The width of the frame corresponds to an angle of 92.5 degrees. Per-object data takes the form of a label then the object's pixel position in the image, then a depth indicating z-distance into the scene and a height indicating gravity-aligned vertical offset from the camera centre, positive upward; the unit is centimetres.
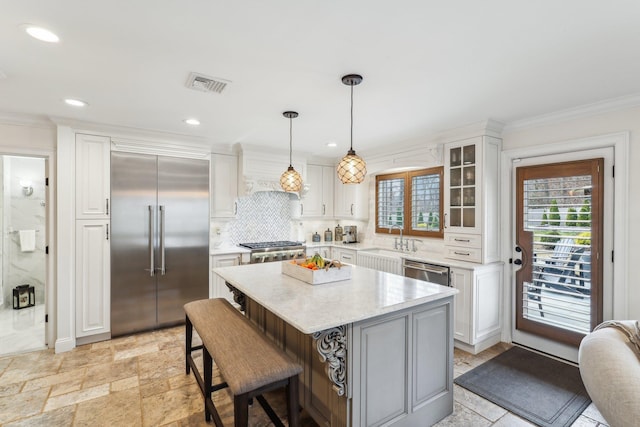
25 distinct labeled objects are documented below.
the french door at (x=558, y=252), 288 -38
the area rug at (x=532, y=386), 230 -148
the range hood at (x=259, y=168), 455 +68
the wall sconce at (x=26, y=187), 468 +38
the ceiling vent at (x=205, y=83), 226 +100
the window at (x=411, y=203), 421 +16
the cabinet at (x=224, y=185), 446 +41
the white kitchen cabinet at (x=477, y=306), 326 -101
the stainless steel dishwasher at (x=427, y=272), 350 -70
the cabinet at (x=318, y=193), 539 +36
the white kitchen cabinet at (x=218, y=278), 418 -87
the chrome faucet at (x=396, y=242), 457 -43
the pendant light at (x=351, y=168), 233 +35
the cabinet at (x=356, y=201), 527 +21
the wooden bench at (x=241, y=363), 159 -84
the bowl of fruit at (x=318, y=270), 240 -47
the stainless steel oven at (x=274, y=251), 435 -56
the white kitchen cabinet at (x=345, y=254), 475 -67
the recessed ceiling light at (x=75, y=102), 272 +99
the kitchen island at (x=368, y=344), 176 -85
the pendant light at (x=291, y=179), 304 +34
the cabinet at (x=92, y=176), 340 +41
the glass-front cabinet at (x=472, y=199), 336 +17
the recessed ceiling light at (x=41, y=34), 166 +100
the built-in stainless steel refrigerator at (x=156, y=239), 361 -32
